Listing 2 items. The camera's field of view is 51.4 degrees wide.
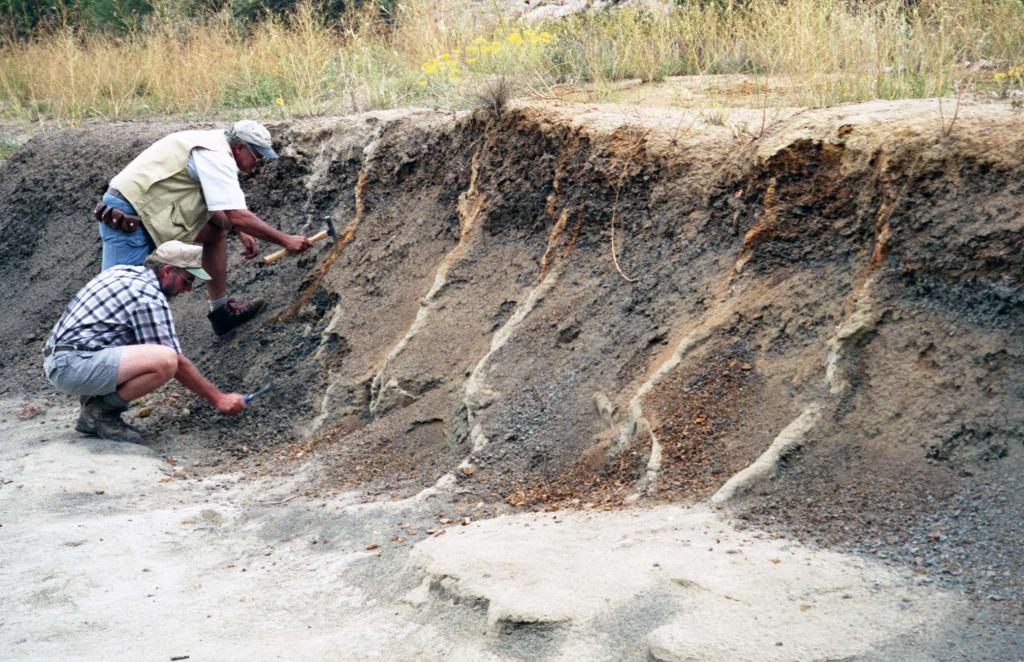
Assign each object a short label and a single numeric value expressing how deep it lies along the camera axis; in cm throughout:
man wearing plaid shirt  625
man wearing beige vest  680
